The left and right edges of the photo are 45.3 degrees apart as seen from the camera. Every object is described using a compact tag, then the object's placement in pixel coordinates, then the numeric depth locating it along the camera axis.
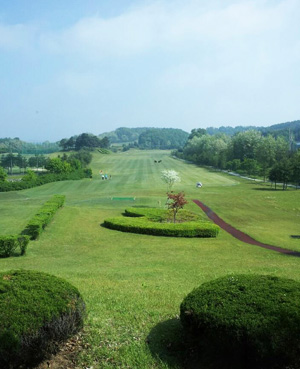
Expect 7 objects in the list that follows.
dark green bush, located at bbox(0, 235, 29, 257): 21.06
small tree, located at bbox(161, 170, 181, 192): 44.94
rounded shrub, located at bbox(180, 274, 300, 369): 6.60
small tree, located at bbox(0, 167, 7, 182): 77.97
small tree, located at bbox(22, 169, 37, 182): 74.68
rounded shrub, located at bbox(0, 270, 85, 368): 6.59
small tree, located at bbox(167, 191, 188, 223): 31.69
